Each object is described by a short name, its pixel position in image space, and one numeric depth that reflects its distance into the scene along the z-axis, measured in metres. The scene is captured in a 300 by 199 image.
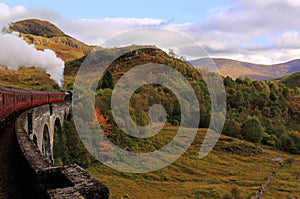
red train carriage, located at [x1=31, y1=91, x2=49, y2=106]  32.69
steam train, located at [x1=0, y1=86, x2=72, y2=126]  19.85
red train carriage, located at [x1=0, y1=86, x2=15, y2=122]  19.30
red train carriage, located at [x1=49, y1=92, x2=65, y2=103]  43.19
